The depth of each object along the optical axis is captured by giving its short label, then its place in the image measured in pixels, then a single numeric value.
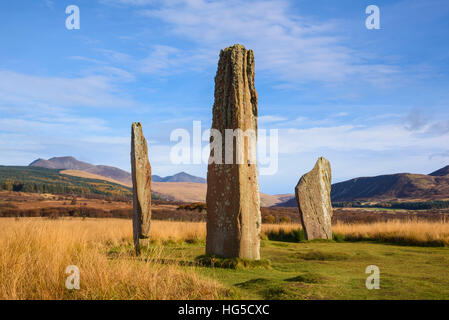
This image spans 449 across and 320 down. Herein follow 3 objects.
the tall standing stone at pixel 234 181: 8.96
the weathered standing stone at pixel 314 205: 16.19
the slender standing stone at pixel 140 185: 11.51
